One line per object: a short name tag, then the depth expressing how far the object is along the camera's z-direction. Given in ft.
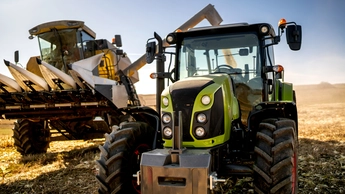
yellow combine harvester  24.68
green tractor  10.75
